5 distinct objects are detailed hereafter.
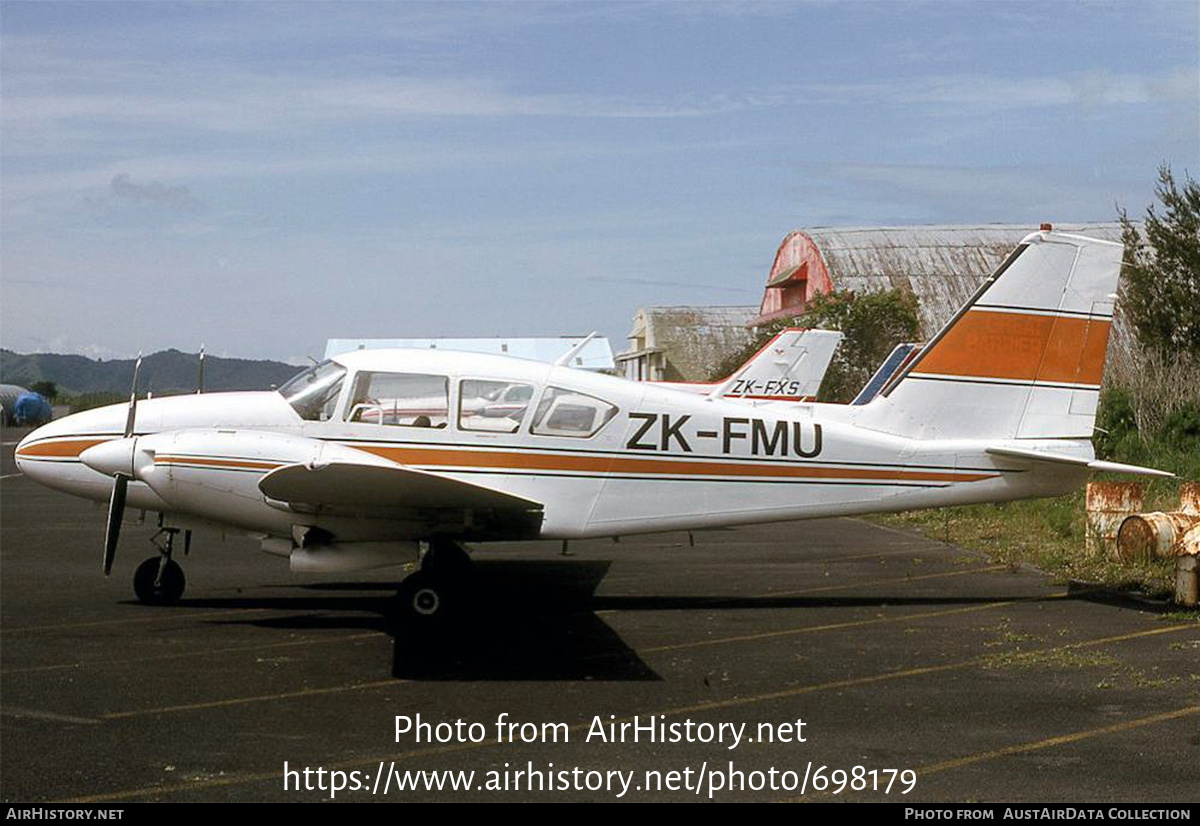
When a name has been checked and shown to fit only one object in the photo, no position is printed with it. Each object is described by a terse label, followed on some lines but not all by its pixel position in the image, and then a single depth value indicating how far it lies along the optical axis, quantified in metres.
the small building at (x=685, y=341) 61.69
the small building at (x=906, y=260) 41.38
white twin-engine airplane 10.00
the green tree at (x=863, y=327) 34.16
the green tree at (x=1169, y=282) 23.95
